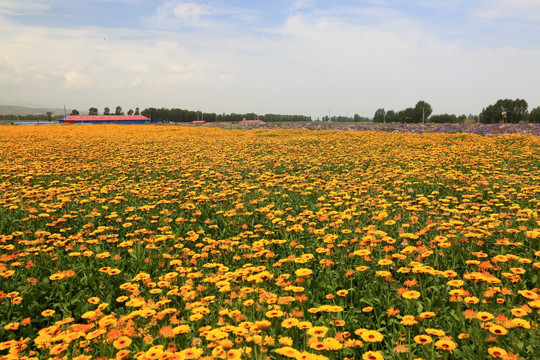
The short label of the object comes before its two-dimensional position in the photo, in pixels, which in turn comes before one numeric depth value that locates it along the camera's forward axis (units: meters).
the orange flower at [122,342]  2.52
